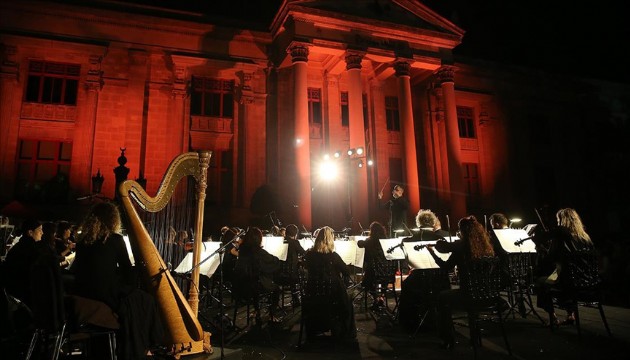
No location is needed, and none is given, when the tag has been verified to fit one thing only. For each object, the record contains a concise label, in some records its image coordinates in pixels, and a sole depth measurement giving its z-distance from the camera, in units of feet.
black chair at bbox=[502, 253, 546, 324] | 24.95
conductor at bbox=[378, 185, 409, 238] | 42.57
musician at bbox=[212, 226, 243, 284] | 26.20
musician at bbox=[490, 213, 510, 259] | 23.76
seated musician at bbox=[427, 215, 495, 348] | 18.65
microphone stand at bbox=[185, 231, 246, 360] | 15.62
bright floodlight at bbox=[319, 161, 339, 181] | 60.14
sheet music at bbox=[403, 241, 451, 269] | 21.67
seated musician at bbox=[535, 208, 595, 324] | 21.15
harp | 16.14
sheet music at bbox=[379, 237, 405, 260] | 24.54
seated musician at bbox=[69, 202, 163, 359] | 13.37
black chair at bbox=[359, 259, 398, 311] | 26.99
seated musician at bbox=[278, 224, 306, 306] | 29.14
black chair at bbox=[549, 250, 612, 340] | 20.63
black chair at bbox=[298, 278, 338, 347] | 20.35
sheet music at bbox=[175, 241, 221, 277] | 24.39
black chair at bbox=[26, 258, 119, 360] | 11.78
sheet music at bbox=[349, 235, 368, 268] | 27.34
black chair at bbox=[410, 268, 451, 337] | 21.86
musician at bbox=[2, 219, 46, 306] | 17.22
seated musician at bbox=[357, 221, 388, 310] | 27.20
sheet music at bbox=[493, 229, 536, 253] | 23.82
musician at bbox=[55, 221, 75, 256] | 28.35
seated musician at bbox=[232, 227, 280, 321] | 23.04
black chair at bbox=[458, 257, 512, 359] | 18.26
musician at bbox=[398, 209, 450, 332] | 22.02
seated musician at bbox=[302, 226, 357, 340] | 20.45
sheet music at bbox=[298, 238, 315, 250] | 33.76
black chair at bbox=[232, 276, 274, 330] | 22.95
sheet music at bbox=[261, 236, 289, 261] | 27.07
